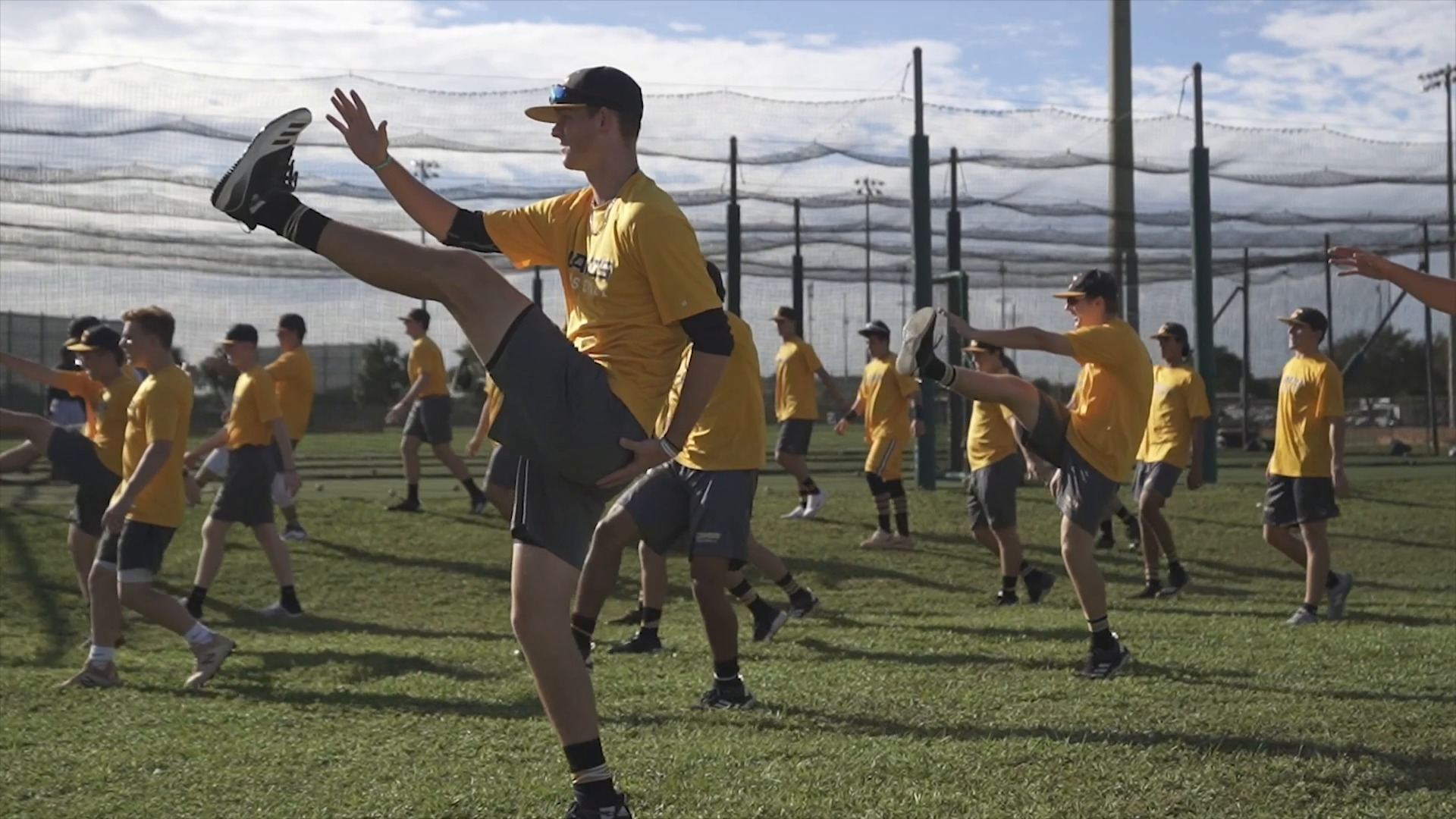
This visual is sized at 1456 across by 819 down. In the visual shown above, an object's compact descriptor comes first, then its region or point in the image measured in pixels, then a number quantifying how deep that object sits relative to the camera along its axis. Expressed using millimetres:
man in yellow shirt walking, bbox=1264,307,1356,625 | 10906
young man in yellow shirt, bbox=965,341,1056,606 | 12836
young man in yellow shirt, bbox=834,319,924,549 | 15945
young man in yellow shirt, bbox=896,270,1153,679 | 8125
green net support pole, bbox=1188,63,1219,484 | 20531
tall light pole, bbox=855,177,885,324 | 21625
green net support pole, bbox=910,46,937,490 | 19125
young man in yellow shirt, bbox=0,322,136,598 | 9367
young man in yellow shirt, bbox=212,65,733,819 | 4543
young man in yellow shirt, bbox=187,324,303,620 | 11922
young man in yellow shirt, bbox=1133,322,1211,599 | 13031
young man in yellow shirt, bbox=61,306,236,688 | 8672
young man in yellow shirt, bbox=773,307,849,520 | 16922
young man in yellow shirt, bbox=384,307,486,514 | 16828
